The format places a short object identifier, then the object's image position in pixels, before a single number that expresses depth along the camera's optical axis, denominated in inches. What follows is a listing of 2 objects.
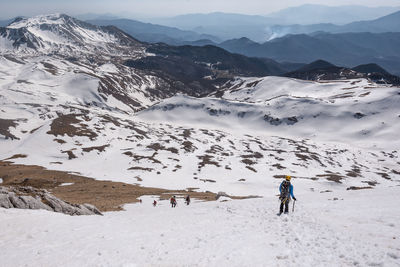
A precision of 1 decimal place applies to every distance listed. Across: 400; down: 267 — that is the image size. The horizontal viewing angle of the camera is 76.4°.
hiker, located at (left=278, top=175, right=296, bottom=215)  762.8
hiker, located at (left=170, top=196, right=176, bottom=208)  1378.2
